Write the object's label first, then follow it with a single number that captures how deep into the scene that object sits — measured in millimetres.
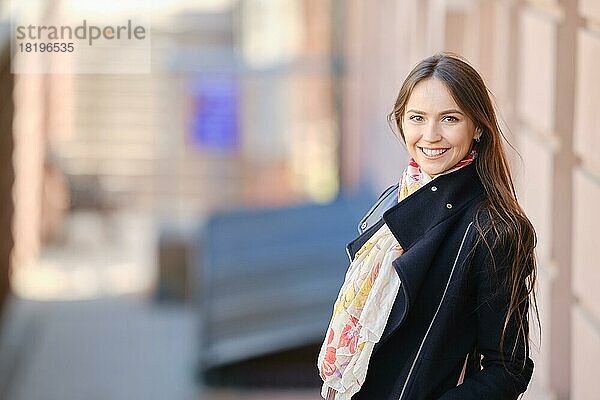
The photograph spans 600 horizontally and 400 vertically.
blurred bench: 11894
